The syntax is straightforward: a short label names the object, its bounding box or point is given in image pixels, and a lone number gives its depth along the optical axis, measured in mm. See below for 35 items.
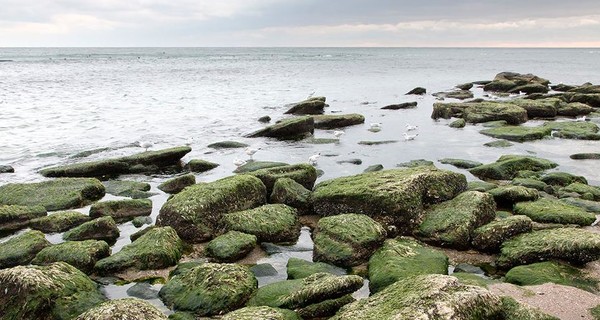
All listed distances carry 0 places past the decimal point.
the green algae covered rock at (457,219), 8500
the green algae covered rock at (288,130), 20125
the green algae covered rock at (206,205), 9156
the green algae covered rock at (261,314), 5712
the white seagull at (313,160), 14734
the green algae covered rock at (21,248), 8039
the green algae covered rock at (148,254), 7699
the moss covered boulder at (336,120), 22656
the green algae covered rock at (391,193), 9328
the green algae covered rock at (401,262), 6836
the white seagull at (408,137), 18812
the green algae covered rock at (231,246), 8188
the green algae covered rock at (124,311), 5411
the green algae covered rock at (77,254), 7684
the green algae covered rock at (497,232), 8219
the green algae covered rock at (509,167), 13055
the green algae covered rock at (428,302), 5020
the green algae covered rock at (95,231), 9000
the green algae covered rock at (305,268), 7305
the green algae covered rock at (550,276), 6832
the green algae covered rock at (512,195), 10328
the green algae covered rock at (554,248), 7355
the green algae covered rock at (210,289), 6445
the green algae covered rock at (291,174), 11672
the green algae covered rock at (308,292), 6219
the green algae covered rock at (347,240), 7902
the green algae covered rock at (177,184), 12422
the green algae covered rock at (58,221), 9625
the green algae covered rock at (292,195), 10477
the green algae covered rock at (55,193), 11156
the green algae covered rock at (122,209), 10289
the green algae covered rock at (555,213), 9008
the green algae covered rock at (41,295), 6066
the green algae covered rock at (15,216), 9930
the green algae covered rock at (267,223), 8992
